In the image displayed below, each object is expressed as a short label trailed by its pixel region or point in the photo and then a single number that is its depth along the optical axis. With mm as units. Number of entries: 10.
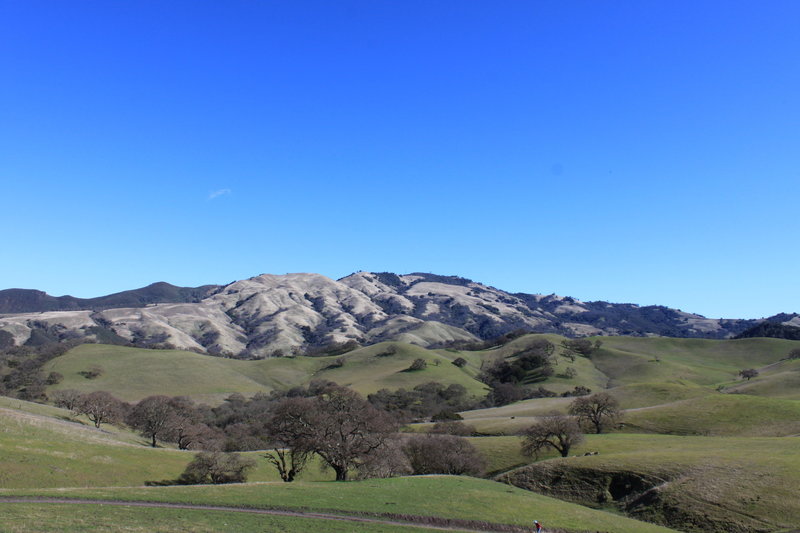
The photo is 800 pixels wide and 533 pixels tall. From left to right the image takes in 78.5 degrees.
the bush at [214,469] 64188
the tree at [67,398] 115688
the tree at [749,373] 169975
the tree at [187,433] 93812
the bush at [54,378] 165875
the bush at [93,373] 176125
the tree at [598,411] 90188
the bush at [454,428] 93381
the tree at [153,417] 92250
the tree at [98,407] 99938
